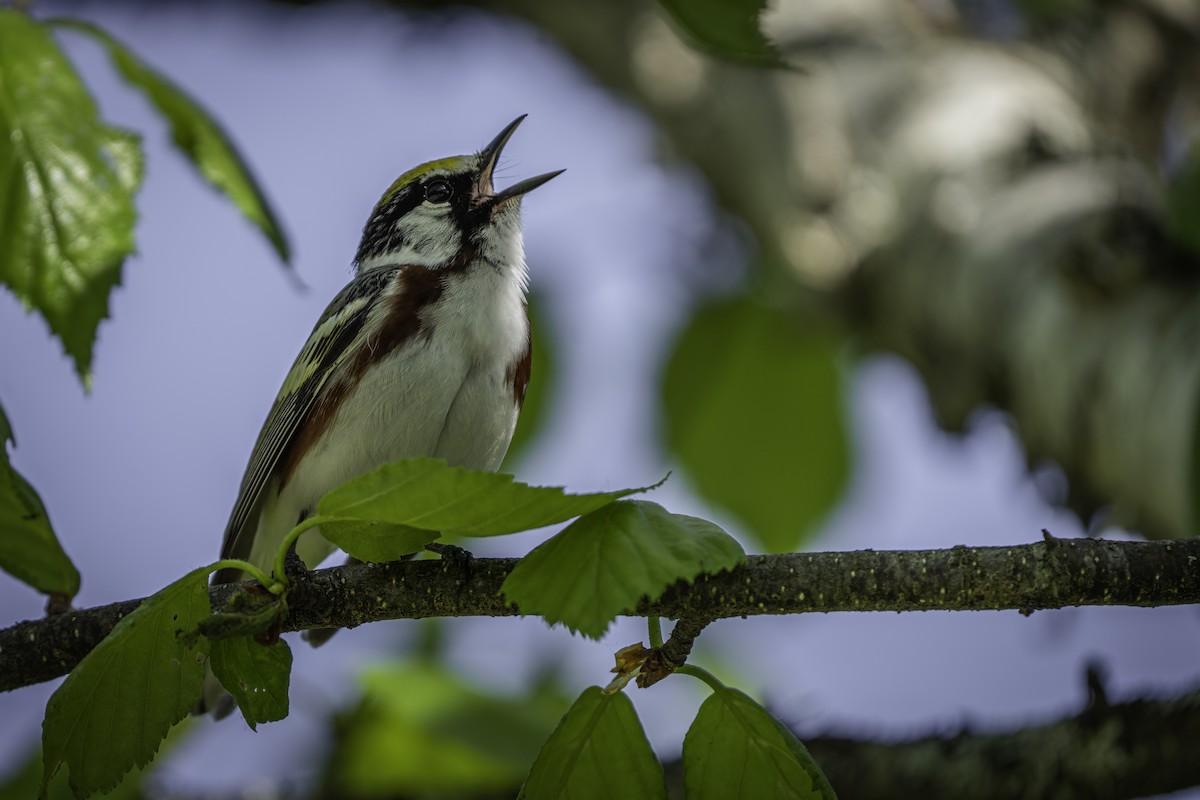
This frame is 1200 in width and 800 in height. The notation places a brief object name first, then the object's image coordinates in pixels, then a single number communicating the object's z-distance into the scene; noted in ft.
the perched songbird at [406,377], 11.61
